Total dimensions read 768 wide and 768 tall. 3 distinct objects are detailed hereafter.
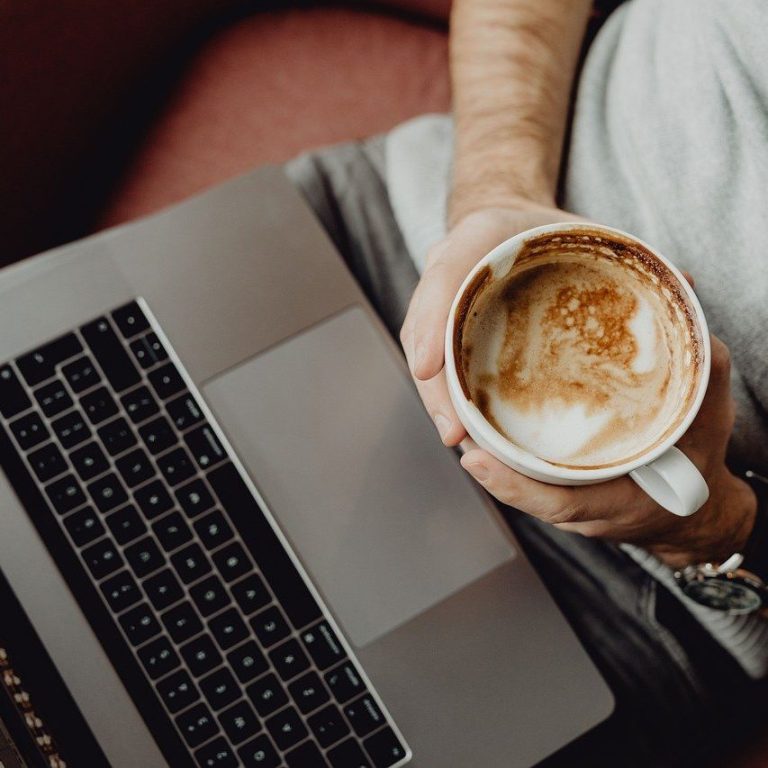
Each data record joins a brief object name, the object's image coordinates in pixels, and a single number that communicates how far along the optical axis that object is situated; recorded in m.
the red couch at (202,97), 0.94
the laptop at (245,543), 0.71
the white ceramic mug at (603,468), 0.52
